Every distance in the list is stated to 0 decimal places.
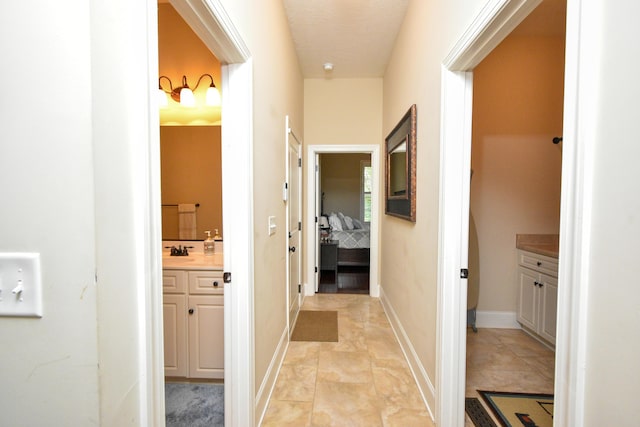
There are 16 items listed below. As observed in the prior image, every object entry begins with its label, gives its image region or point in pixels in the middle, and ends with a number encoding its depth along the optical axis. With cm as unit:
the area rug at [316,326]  285
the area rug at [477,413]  173
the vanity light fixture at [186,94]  237
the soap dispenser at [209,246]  240
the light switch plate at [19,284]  59
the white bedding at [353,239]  554
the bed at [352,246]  550
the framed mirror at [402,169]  226
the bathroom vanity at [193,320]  198
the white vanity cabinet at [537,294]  247
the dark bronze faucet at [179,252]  238
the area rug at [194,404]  175
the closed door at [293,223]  281
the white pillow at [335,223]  607
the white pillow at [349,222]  638
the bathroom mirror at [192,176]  241
